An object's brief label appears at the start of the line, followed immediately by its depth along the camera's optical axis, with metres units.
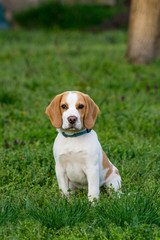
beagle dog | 5.69
